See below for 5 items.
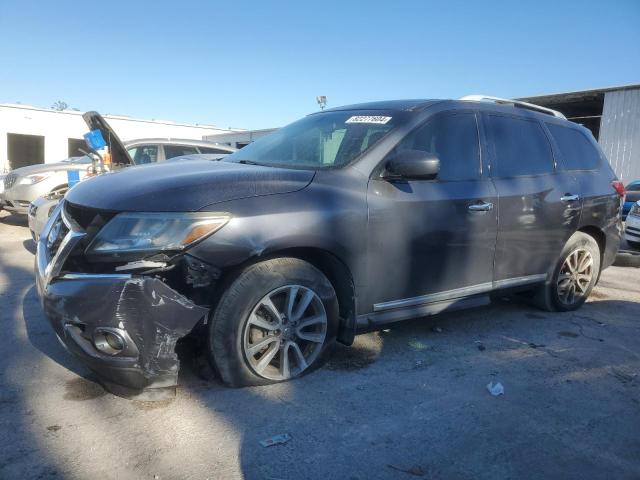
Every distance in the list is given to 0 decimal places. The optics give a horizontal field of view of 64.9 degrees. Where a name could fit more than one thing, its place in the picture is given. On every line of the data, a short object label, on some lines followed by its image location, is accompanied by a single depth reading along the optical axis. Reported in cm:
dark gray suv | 249
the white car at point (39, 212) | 602
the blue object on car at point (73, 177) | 772
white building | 2628
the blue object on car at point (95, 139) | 696
